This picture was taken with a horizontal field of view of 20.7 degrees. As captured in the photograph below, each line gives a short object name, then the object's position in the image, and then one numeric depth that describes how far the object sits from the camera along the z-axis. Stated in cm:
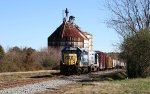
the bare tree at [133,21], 4172
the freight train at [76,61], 4531
